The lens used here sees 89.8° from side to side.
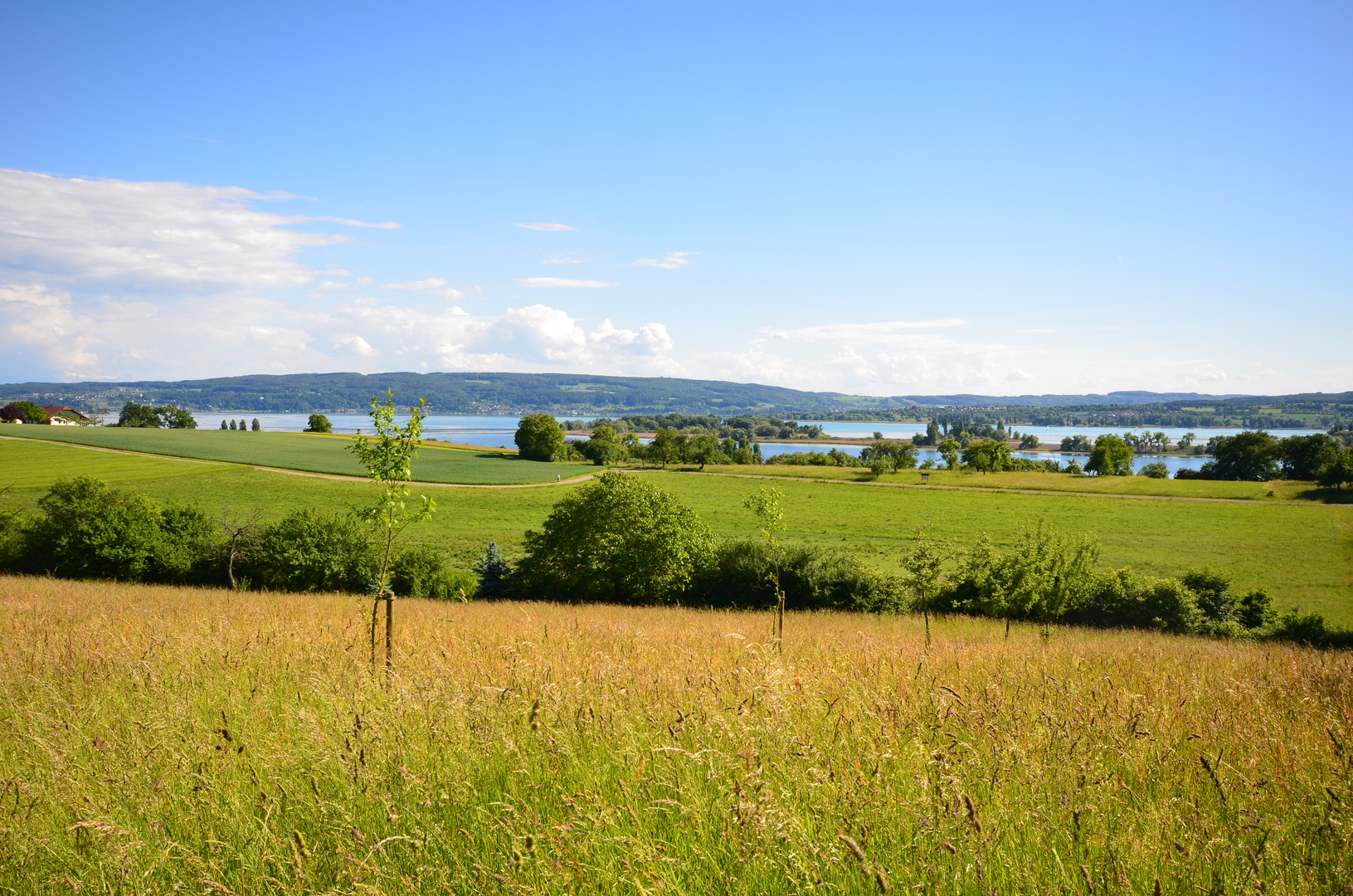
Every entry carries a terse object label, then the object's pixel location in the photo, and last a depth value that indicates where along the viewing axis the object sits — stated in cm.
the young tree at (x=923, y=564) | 1561
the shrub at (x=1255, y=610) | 2612
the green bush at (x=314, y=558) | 2694
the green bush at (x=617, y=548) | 2702
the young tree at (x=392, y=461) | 821
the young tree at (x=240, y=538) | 2670
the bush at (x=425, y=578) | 2694
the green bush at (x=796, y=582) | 2548
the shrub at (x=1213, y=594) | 2628
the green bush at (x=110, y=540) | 2648
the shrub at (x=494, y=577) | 2958
